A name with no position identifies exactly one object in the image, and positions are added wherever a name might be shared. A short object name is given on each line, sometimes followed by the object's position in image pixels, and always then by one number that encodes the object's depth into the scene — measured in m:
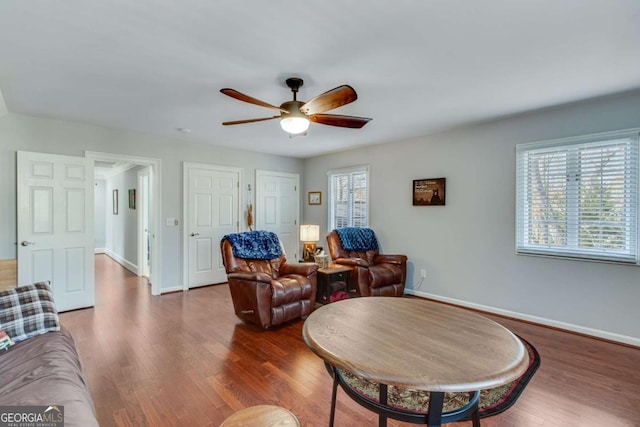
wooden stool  1.18
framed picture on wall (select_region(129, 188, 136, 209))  5.98
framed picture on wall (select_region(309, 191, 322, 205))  5.97
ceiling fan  2.09
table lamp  4.52
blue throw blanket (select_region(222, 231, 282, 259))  3.57
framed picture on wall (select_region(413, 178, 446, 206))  4.18
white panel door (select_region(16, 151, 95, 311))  3.41
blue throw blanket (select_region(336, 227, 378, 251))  4.56
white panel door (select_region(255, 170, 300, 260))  5.66
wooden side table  3.77
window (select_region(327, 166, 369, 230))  5.20
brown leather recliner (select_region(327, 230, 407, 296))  3.94
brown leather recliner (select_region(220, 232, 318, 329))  3.12
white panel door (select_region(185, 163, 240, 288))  4.83
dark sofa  1.21
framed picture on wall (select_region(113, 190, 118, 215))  7.29
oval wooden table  1.12
